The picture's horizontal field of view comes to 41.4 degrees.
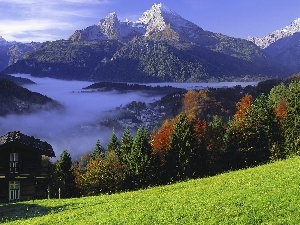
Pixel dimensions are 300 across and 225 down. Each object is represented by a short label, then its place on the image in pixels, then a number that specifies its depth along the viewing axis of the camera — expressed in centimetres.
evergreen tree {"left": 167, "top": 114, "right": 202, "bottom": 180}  8212
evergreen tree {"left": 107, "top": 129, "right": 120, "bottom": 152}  10559
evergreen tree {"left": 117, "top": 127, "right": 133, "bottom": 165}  9012
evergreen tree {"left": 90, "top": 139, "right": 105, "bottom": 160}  11086
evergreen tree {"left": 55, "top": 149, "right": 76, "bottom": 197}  9606
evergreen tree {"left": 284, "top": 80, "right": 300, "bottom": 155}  8450
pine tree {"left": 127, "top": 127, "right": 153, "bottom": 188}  8131
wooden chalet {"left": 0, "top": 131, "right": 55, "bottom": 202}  6216
